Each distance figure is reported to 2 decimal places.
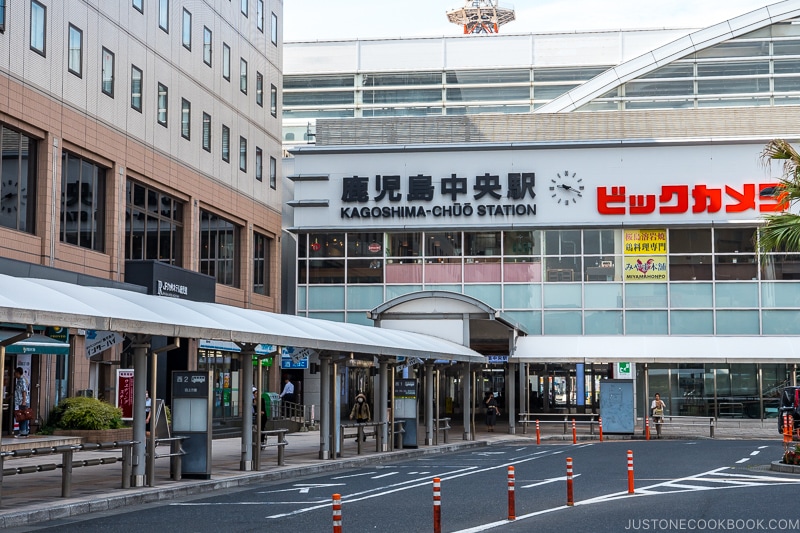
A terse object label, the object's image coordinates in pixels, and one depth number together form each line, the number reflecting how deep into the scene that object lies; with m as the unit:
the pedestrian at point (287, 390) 44.61
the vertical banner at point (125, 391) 31.80
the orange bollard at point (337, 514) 10.69
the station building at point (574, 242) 46.97
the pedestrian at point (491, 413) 44.62
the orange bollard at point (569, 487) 16.89
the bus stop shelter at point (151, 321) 15.83
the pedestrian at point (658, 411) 41.84
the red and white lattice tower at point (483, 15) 97.00
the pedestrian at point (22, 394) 28.31
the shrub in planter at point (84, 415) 28.41
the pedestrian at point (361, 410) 37.50
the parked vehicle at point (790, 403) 34.44
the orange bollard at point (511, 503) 14.97
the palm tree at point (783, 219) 22.55
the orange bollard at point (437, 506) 12.83
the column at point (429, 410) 35.29
